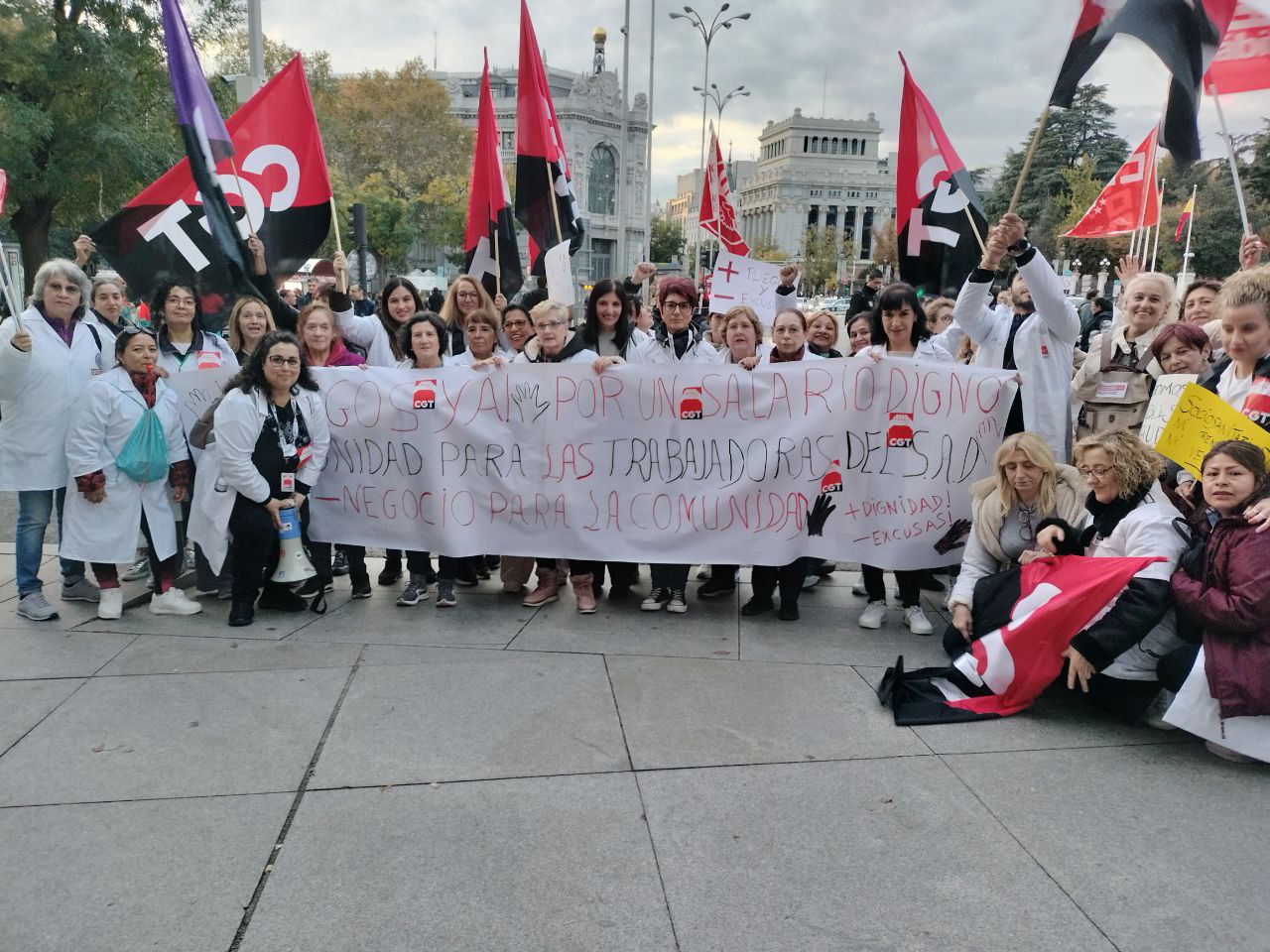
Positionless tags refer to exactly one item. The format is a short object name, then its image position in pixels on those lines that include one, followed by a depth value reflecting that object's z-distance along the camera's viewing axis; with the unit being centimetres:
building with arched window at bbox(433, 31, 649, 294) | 8512
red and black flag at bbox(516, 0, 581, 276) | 668
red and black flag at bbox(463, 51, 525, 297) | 723
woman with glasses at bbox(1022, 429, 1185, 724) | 346
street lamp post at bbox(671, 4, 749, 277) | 3644
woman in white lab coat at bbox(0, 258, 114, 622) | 475
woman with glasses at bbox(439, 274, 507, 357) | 605
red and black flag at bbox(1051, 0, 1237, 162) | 407
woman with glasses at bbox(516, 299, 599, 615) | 516
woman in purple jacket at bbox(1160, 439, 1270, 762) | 320
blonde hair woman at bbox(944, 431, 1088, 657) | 409
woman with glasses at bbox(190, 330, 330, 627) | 470
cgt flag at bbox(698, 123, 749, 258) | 1018
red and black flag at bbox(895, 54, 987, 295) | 534
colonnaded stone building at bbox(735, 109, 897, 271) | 12312
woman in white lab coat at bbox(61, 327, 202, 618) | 463
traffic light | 1081
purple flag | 514
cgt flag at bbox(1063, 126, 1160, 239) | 807
